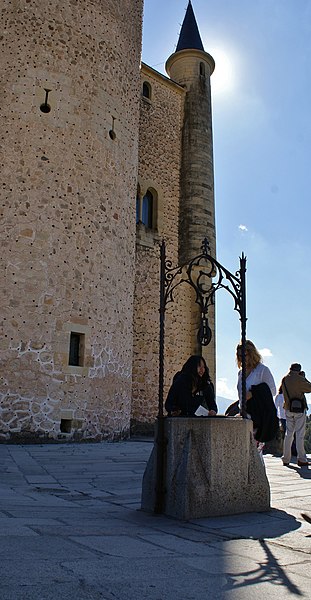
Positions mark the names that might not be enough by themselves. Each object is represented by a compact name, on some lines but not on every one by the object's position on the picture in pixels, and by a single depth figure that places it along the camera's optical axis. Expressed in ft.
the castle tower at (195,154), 59.16
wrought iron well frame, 14.99
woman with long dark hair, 16.42
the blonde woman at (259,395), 18.45
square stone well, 14.28
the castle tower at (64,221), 36.09
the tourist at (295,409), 26.73
